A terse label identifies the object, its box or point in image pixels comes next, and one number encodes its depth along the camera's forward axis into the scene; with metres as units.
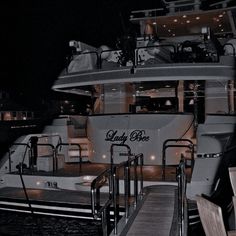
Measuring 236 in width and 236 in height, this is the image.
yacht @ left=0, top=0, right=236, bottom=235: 6.93
